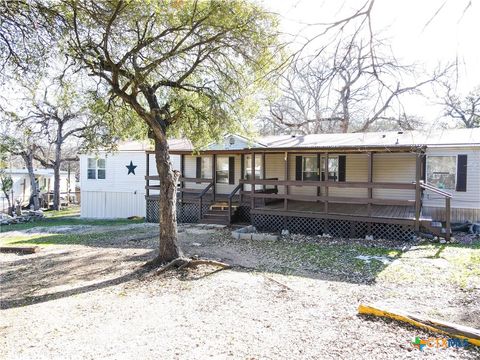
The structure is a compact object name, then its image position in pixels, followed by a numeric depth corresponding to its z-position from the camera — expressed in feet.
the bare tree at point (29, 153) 55.86
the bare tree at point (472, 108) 75.20
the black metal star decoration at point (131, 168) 67.97
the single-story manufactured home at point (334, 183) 36.99
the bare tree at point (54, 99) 24.19
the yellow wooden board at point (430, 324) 13.21
